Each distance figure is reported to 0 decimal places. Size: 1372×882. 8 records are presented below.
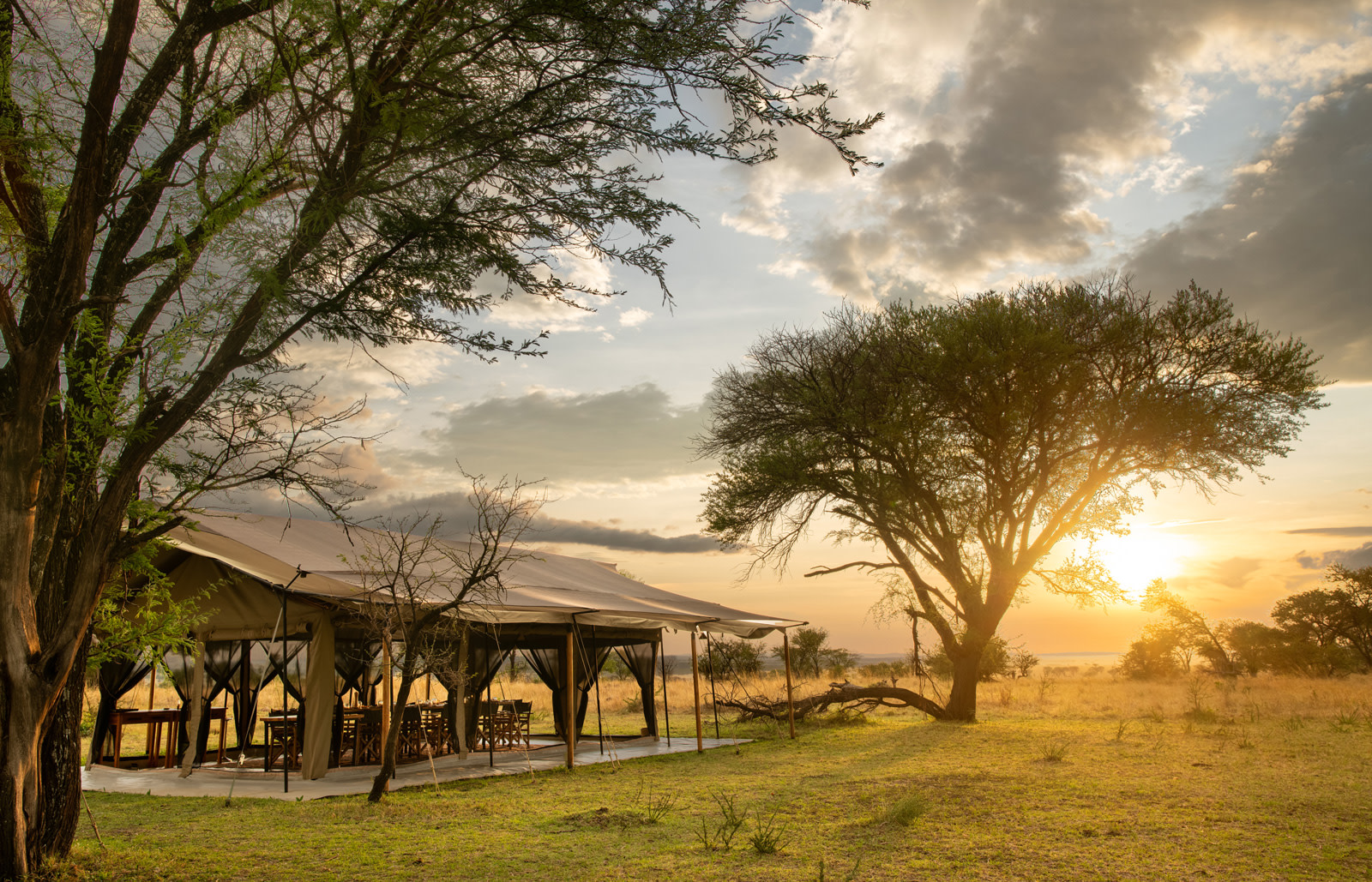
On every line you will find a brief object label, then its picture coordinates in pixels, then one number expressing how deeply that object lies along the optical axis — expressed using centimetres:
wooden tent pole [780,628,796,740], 1317
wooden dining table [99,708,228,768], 1094
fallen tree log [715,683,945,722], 1545
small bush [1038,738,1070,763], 965
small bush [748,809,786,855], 542
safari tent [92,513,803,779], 948
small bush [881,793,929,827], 625
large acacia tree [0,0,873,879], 488
